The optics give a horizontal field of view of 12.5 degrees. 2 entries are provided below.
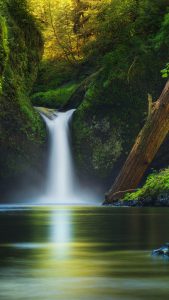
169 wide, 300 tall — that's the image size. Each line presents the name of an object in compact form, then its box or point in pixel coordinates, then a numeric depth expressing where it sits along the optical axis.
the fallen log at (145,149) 28.23
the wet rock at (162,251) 8.85
